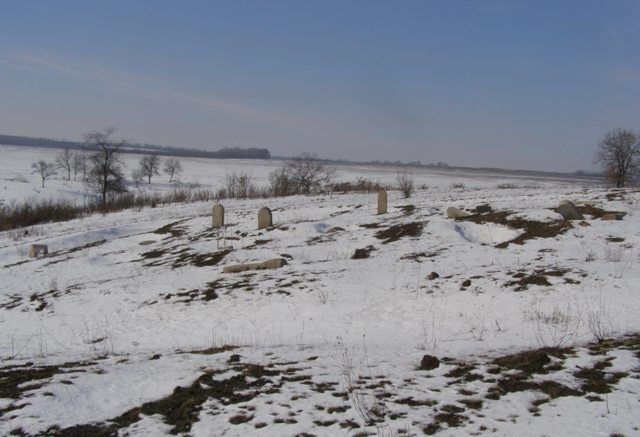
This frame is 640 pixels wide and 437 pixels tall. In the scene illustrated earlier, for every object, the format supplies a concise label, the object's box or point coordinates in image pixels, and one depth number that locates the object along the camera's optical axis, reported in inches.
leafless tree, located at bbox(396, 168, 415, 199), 1119.3
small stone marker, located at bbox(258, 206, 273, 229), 762.8
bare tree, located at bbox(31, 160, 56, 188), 2884.1
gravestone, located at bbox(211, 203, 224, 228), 824.9
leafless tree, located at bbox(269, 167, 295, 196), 1635.1
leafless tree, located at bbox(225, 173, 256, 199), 1576.5
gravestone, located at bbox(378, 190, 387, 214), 767.7
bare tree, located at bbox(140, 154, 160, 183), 3510.6
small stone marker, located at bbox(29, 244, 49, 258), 805.9
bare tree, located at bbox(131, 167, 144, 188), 3199.6
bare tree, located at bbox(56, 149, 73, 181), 3464.6
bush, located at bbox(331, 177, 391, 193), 1492.4
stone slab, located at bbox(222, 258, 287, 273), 484.1
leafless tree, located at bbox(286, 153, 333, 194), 1735.5
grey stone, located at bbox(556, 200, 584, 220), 529.3
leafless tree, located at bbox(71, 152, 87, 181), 3427.7
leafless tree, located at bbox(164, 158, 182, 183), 3738.9
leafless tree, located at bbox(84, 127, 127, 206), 1905.5
